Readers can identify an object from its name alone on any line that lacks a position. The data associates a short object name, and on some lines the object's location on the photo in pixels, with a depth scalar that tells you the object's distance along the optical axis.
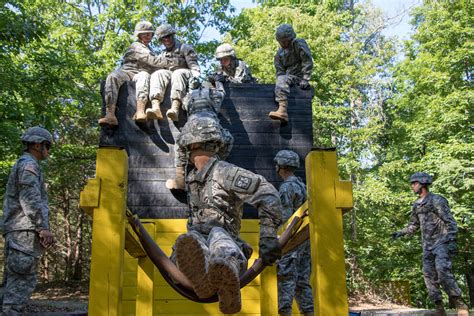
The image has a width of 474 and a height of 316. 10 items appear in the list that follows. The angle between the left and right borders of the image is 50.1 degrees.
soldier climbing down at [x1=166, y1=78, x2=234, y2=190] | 6.30
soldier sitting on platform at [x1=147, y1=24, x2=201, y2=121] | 7.38
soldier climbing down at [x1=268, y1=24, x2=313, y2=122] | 8.38
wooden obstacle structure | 3.05
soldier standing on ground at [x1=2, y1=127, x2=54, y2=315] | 4.86
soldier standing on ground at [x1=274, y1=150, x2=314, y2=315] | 6.07
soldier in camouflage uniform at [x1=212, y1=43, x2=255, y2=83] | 8.80
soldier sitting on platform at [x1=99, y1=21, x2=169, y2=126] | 7.48
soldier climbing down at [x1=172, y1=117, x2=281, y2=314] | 2.99
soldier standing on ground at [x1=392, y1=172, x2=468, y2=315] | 7.43
